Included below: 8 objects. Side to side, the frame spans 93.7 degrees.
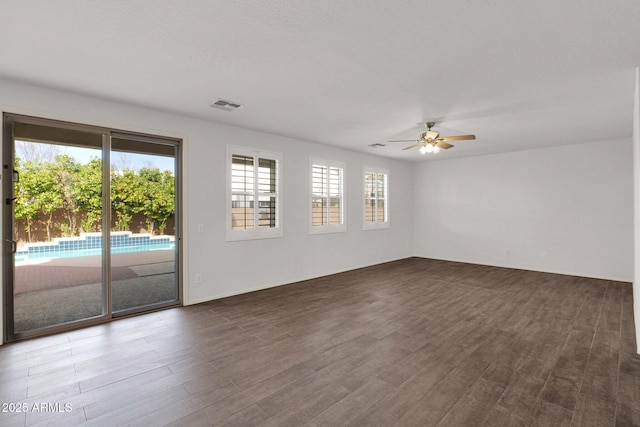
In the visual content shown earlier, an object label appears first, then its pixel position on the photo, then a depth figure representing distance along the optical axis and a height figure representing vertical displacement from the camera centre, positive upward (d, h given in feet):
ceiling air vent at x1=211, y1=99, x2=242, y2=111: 11.94 +4.57
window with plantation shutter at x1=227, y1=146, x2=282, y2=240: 15.46 +1.18
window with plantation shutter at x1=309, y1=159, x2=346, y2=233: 19.51 +1.27
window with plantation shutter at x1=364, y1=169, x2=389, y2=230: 23.31 +1.30
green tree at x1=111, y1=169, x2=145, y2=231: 21.71 +1.51
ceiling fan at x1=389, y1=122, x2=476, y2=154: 14.48 +3.68
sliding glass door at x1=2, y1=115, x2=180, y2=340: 10.30 -0.15
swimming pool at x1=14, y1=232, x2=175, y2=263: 11.21 -1.32
